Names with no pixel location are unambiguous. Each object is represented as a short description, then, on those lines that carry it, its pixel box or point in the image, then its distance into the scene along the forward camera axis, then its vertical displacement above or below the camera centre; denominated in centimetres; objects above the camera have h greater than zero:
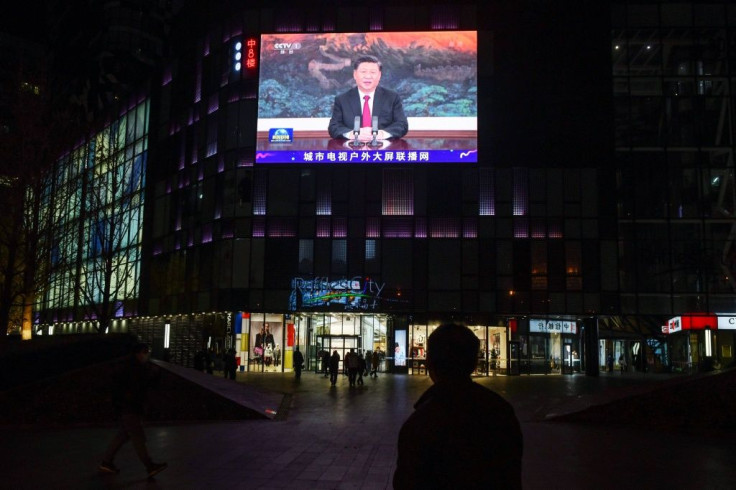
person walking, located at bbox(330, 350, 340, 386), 2925 -201
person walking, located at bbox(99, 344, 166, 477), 915 -112
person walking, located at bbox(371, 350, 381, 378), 3645 -217
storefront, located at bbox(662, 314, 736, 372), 3825 -85
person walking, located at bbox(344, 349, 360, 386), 2886 -181
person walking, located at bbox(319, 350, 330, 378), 3600 -218
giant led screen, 4050 +1313
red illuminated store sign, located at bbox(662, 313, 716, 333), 3806 +19
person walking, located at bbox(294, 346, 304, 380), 3347 -206
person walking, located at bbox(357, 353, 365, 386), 2944 -192
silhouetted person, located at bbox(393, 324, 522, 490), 256 -43
